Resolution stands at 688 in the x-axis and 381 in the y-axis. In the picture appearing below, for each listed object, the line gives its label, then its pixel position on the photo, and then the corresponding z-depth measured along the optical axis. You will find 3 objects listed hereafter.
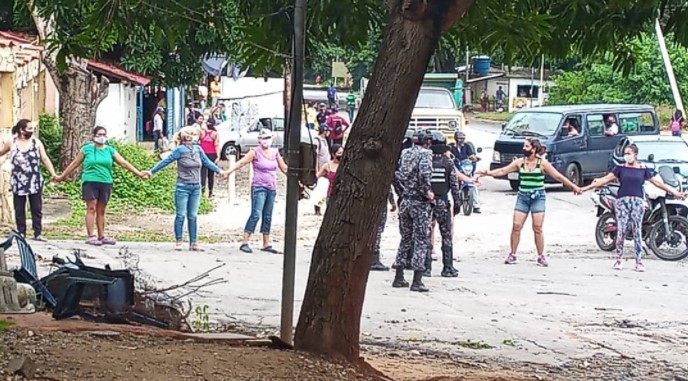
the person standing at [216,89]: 46.91
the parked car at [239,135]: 34.25
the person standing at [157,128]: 35.53
